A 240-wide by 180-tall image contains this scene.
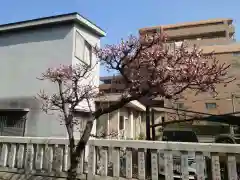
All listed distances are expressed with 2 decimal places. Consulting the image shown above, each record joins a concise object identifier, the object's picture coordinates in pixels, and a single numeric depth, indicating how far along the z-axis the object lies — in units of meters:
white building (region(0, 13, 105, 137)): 9.34
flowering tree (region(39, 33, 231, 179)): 4.43
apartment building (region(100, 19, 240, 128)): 30.33
